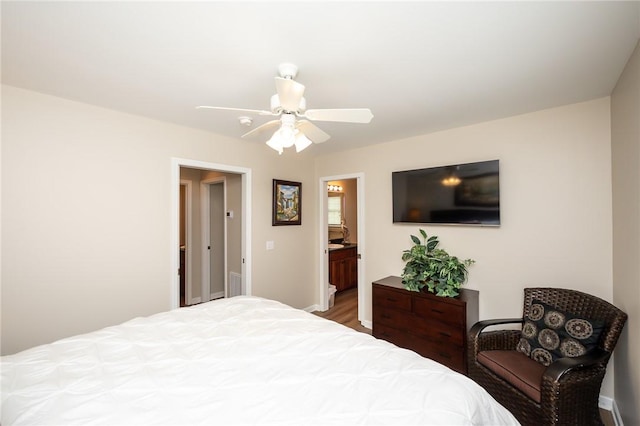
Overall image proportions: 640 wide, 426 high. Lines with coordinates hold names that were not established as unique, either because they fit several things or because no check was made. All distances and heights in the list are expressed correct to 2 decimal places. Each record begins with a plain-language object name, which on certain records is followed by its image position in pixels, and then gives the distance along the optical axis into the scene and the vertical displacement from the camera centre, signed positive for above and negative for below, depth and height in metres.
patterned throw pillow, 1.77 -0.83
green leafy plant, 2.65 -0.55
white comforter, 0.99 -0.72
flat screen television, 2.61 +0.23
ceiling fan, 1.40 +0.60
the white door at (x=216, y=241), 4.66 -0.42
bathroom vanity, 5.00 -0.99
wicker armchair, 1.57 -1.03
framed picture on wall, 3.68 +0.19
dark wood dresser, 2.47 -1.05
